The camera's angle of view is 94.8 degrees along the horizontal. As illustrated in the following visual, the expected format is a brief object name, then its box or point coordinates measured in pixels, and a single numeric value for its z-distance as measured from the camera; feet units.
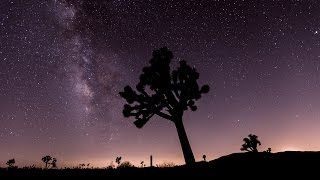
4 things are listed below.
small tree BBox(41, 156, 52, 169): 75.80
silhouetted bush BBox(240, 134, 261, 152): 60.64
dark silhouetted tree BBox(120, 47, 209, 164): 31.69
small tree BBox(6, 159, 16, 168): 73.82
